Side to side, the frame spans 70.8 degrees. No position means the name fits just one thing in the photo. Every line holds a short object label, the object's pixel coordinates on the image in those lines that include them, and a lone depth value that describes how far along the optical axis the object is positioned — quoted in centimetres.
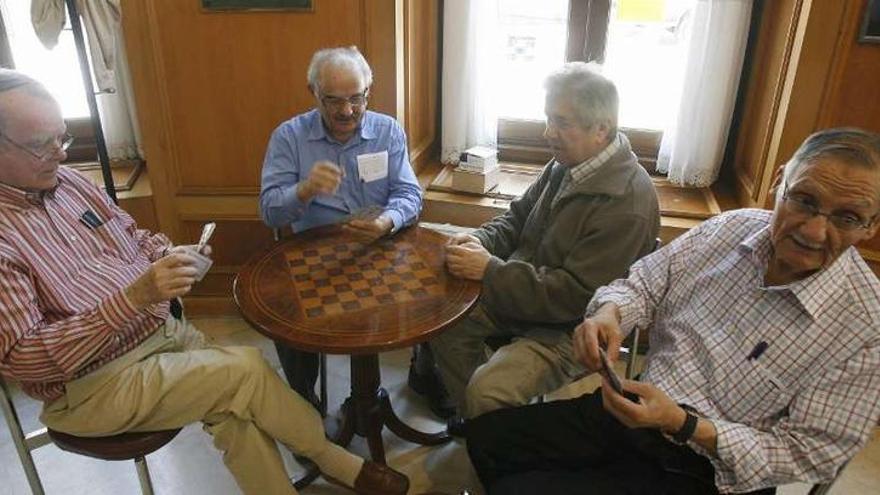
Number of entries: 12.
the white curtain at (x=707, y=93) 251
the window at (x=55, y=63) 273
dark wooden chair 147
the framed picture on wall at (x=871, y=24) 200
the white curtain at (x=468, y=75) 279
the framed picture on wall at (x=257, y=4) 239
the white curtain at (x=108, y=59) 236
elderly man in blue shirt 195
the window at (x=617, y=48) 270
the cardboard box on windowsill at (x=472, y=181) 276
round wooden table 152
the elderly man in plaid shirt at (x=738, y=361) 119
